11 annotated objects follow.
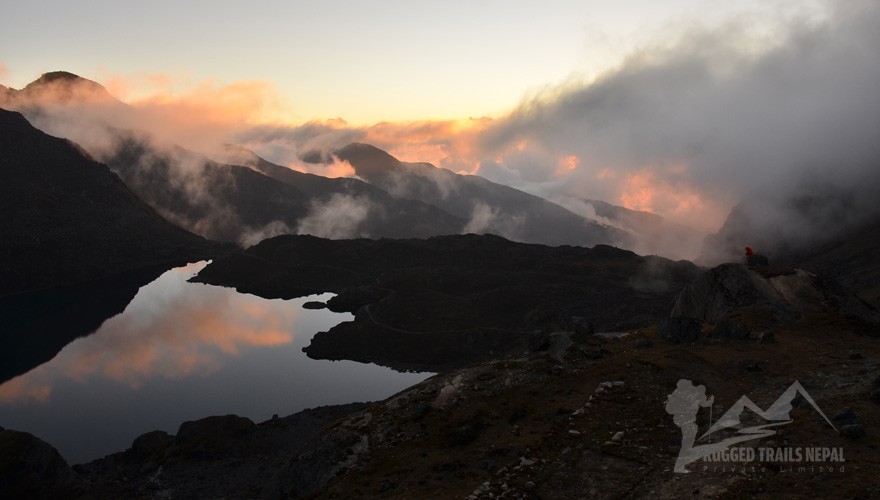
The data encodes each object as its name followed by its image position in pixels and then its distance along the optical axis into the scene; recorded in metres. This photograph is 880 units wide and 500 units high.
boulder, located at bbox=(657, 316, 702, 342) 60.06
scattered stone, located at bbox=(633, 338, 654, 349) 59.06
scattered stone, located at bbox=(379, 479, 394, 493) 43.59
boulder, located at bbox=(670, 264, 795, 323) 64.69
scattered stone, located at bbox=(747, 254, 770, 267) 79.41
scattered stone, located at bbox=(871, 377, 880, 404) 40.03
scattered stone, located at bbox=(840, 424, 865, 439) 35.19
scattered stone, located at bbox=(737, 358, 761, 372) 48.72
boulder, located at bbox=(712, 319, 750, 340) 57.22
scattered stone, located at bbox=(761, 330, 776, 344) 55.12
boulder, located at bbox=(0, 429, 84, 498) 70.38
